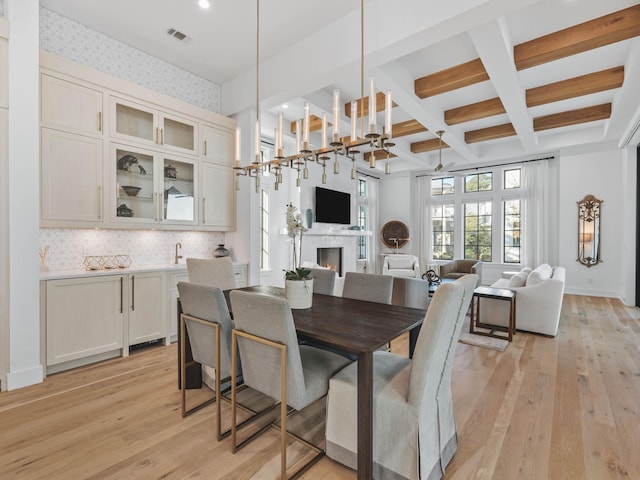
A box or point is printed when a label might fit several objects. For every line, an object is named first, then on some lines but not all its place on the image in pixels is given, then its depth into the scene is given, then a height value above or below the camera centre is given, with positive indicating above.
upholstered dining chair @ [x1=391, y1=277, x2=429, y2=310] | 3.81 -0.68
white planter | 2.22 -0.38
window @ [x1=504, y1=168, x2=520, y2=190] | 7.23 +1.35
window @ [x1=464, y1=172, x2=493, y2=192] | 7.56 +1.33
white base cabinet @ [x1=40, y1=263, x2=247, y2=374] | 2.74 -0.72
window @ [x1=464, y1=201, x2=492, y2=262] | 7.54 +0.17
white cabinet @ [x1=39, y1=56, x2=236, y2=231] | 2.86 +0.84
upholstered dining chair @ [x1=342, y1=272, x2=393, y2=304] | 2.62 -0.42
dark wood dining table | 1.47 -0.50
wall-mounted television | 6.39 +0.65
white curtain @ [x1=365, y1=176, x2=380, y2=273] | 8.75 +0.50
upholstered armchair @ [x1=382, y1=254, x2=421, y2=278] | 7.05 -0.64
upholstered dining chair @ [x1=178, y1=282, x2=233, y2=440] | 1.90 -0.56
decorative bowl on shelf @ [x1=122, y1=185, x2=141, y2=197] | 3.36 +0.49
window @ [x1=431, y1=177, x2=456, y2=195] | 8.12 +1.33
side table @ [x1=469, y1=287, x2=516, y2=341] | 3.76 -0.90
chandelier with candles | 1.90 +0.62
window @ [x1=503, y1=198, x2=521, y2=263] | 7.18 +0.15
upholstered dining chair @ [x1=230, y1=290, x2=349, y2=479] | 1.54 -0.62
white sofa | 3.83 -0.84
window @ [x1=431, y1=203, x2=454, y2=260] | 8.06 +0.17
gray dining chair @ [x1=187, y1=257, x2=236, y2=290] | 3.19 -0.35
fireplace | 6.84 -0.45
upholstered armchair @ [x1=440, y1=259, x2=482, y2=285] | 6.60 -0.62
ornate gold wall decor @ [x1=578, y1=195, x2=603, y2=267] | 6.23 +0.14
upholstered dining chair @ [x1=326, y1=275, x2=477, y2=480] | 1.46 -0.82
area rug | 3.51 -1.18
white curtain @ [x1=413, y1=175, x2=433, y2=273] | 8.20 +0.40
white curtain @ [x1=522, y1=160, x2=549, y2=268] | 6.72 +0.55
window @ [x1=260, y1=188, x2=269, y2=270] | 5.51 +0.05
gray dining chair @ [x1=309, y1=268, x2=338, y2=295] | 2.96 -0.41
